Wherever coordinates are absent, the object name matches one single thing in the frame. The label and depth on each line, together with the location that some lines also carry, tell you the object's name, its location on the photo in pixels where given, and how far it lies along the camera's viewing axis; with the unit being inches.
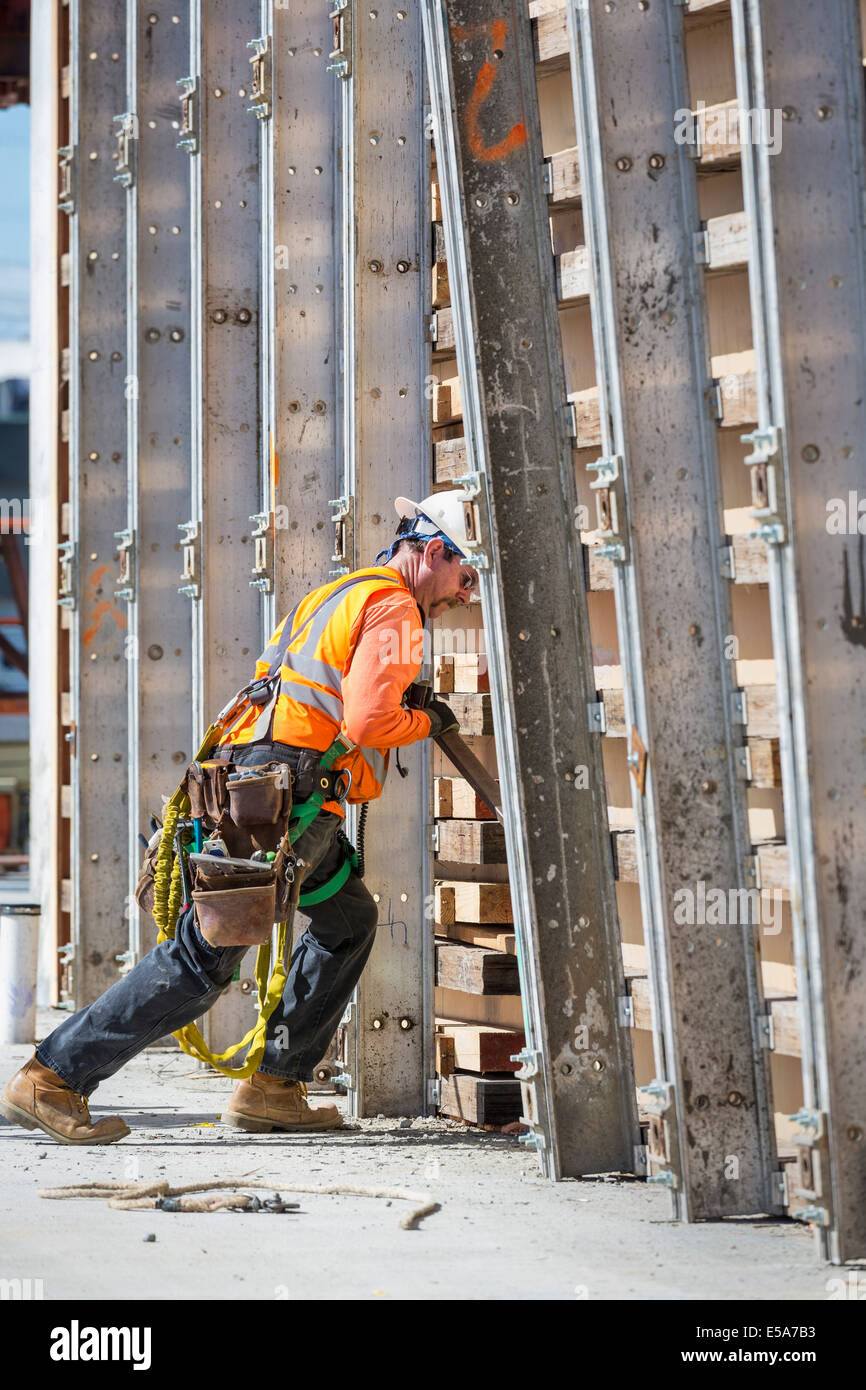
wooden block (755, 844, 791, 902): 390.6
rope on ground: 410.0
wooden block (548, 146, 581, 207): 452.4
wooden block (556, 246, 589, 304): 449.7
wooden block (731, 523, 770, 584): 383.9
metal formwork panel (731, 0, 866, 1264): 339.9
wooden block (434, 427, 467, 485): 525.0
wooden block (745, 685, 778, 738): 385.7
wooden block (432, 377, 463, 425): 527.5
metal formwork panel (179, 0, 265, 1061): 628.4
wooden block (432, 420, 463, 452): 542.6
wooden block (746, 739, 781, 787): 390.9
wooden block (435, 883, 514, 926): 523.2
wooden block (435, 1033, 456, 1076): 533.6
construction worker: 457.7
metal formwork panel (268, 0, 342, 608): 571.5
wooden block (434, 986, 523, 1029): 526.0
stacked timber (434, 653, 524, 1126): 517.3
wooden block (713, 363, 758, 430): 380.2
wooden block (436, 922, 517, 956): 518.3
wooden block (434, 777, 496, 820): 522.6
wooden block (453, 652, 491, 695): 521.7
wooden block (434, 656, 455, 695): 536.1
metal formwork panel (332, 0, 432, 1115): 532.1
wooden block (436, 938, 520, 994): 516.1
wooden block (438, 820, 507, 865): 518.9
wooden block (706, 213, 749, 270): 382.3
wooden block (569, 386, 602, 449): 443.5
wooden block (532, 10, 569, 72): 461.7
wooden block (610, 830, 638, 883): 446.6
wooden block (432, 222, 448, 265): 536.7
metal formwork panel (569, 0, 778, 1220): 387.5
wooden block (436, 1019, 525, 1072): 518.6
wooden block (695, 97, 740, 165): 390.0
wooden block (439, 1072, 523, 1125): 515.5
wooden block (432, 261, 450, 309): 535.5
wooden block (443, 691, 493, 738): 517.0
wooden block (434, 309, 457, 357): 529.3
